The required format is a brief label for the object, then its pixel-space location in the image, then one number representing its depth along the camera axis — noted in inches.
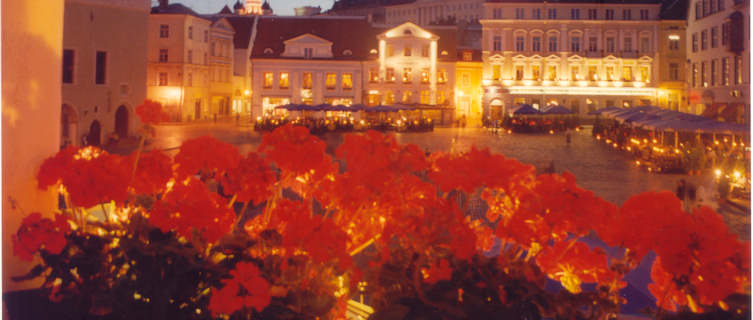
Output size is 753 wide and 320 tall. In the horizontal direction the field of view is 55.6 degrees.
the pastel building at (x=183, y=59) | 1664.6
